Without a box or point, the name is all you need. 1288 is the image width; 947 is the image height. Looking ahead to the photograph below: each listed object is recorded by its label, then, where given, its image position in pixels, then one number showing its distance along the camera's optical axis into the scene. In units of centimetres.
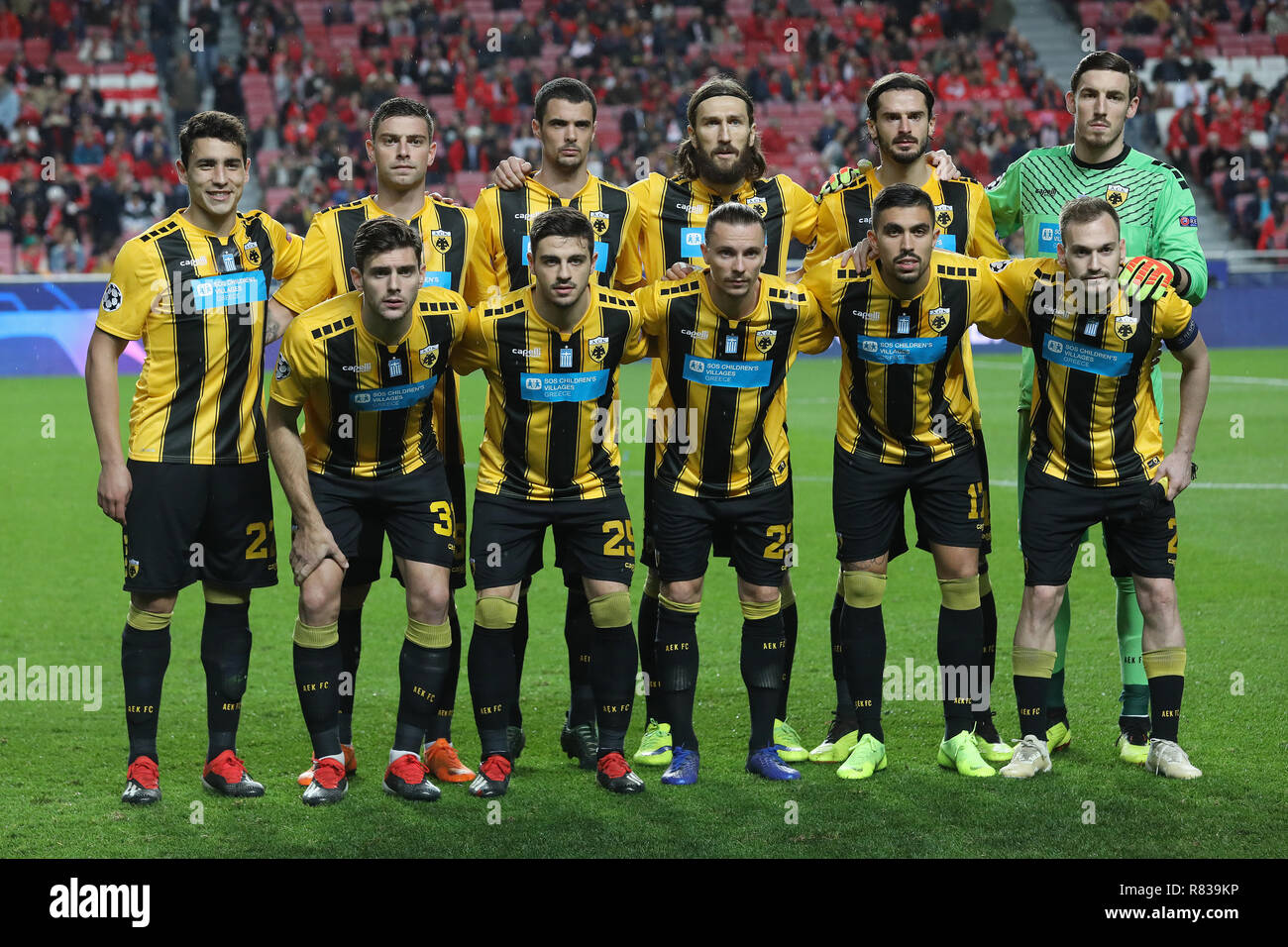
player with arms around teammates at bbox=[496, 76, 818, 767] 533
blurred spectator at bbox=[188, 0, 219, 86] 2405
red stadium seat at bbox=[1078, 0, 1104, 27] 2769
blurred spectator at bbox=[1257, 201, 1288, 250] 2240
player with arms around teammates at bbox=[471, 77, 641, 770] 543
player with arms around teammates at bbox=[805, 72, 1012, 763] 526
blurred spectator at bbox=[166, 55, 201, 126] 2359
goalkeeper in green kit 536
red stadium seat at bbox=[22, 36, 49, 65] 2444
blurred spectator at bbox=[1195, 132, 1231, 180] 2366
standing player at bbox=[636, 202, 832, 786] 504
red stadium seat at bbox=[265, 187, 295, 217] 2239
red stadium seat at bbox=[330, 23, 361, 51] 2547
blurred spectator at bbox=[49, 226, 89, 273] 2003
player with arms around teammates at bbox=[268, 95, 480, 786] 518
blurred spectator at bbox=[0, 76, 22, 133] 2278
